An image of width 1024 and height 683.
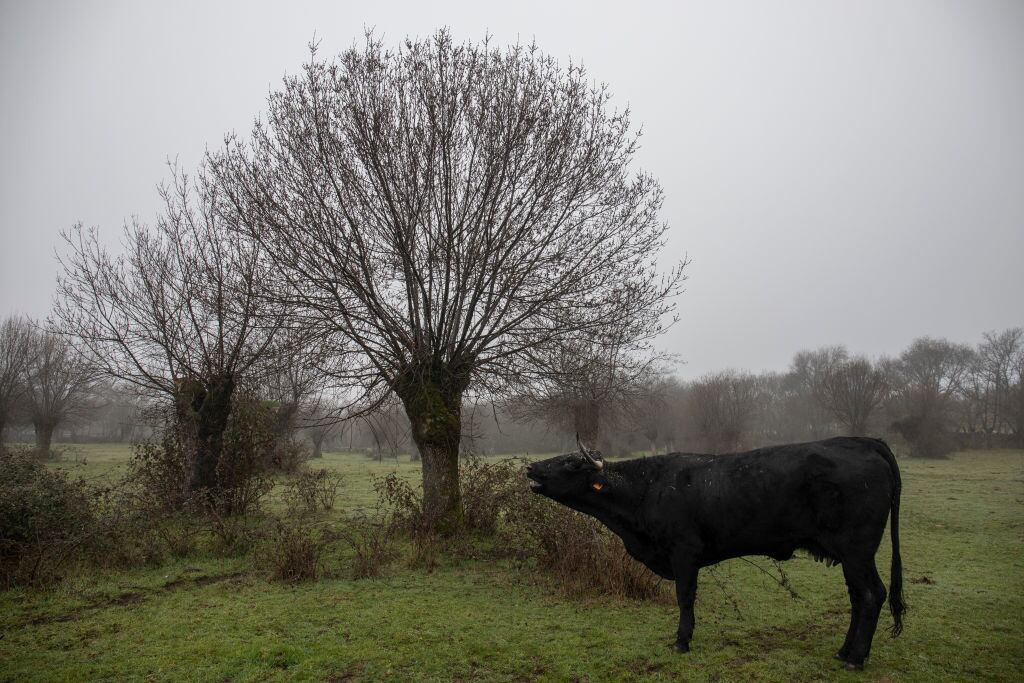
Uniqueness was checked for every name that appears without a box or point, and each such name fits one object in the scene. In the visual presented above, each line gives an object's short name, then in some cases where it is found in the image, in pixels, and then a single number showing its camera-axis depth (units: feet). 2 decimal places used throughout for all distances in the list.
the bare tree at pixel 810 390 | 180.86
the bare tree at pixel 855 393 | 135.95
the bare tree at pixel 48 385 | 108.78
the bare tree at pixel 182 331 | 47.39
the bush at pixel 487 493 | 39.55
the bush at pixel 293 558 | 31.53
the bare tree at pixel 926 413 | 136.26
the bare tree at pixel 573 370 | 40.42
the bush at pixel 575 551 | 29.30
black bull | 19.61
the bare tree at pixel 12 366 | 92.58
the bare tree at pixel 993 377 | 173.27
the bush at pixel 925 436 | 135.87
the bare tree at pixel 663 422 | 144.60
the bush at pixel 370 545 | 32.81
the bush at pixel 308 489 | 41.19
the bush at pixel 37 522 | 29.27
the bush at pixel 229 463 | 45.39
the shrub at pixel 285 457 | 48.65
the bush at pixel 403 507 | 38.63
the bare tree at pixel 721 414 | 136.67
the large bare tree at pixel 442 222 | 36.96
